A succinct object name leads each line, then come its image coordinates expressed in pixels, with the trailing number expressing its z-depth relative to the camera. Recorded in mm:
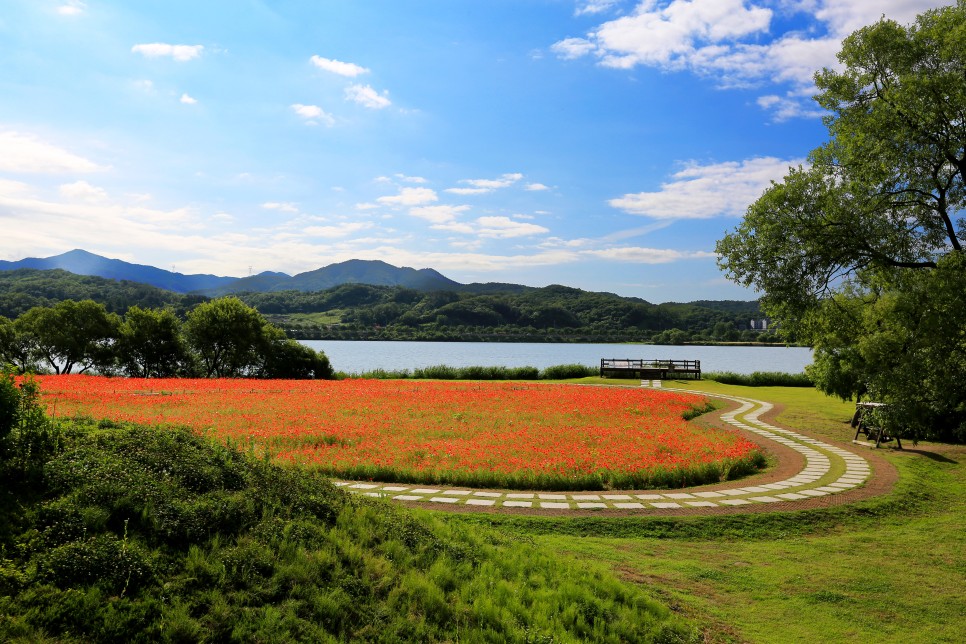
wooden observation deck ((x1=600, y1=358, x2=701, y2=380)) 43500
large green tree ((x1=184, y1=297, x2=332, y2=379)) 40094
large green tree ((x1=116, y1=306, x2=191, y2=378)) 38688
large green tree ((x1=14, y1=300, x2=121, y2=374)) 37688
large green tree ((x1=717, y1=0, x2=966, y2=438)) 10539
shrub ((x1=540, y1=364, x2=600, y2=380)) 44406
